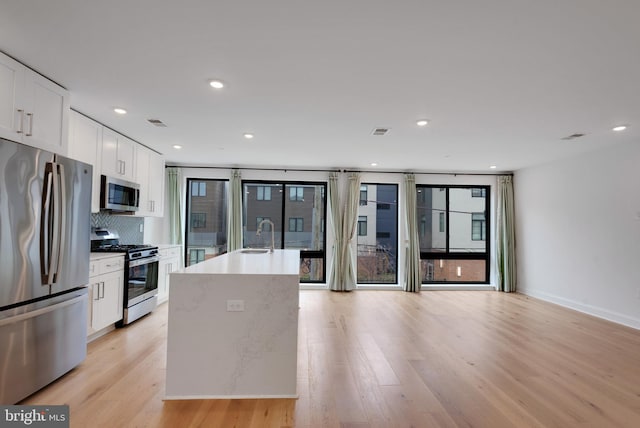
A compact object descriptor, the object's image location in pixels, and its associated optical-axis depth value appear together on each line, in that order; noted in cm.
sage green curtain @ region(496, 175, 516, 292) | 635
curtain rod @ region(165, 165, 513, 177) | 627
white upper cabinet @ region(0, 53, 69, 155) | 220
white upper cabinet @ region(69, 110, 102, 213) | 331
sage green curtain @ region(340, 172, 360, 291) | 623
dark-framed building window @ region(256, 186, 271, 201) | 649
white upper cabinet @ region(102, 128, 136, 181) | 386
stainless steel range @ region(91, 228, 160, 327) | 387
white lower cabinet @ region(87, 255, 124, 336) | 328
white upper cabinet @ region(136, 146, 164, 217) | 473
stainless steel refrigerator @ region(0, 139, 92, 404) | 210
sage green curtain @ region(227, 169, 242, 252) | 605
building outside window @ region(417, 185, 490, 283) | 671
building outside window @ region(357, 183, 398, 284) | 664
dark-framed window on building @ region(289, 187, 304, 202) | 655
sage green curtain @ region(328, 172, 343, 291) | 622
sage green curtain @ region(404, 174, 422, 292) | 634
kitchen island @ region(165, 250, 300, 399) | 230
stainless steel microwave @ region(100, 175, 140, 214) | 382
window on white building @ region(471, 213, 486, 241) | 682
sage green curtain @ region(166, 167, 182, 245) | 596
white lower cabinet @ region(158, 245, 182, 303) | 481
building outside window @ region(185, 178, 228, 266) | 639
